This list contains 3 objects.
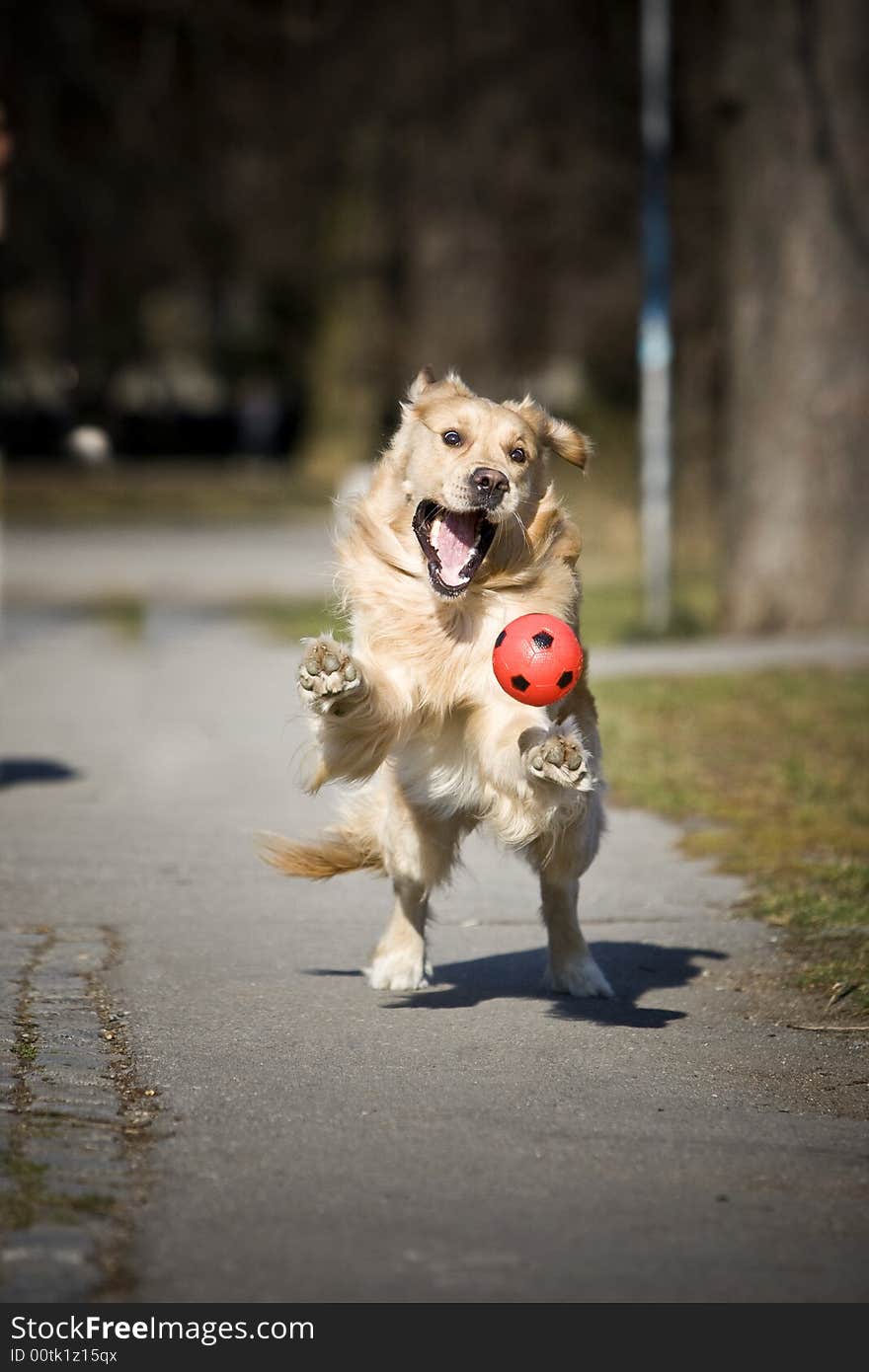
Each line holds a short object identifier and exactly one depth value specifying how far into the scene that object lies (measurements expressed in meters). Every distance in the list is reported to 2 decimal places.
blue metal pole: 33.16
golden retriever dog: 11.45
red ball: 11.12
